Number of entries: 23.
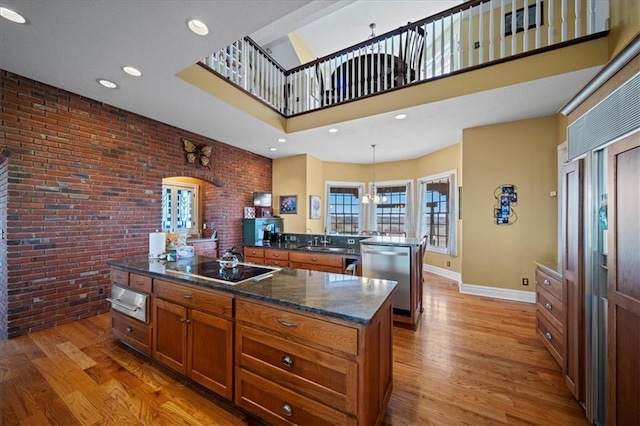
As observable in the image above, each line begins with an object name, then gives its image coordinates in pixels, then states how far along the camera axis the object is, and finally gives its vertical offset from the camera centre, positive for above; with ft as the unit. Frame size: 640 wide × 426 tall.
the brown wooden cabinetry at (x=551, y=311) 6.71 -2.89
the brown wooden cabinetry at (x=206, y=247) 15.60 -2.23
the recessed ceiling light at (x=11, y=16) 6.02 +5.02
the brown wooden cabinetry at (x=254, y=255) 13.51 -2.31
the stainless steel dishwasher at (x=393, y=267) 9.77 -2.16
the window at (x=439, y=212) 17.71 +0.28
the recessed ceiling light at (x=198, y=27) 6.63 +5.23
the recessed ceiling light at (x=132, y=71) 8.54 +5.08
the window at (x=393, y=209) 21.77 +0.56
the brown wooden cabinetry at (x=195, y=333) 5.31 -2.89
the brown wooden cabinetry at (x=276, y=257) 12.78 -2.31
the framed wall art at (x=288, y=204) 20.16 +0.86
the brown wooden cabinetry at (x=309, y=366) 3.91 -2.74
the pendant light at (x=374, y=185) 22.56 +2.85
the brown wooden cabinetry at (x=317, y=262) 11.35 -2.29
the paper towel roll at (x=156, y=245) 8.45 -1.11
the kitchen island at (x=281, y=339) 4.00 -2.48
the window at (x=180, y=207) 16.08 +0.41
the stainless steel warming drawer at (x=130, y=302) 6.86 -2.66
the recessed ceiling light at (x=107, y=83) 9.26 +5.04
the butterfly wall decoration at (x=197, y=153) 14.43 +3.73
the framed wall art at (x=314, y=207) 20.15 +0.65
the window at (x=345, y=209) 23.36 +0.55
